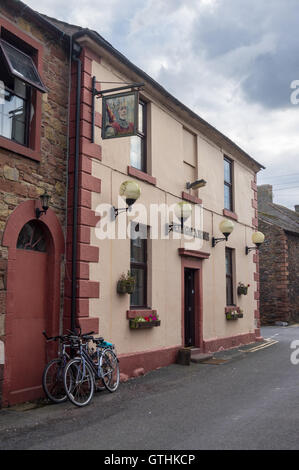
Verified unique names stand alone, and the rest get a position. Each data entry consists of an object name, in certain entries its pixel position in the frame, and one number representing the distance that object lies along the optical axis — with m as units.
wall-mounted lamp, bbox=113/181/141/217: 9.75
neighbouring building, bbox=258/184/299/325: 24.84
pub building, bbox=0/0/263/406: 8.08
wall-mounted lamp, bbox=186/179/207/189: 13.06
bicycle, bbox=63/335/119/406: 7.62
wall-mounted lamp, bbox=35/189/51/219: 8.20
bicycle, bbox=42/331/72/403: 7.47
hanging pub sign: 9.01
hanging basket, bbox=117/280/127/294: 9.76
